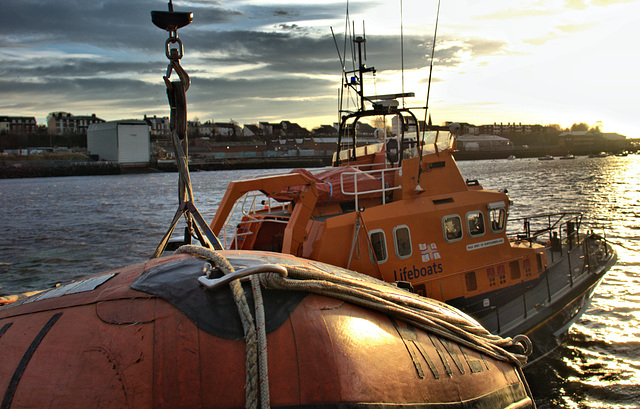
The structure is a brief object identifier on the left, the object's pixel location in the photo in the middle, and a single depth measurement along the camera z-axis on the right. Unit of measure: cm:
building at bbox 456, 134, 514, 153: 16738
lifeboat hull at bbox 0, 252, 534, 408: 262
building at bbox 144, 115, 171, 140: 18162
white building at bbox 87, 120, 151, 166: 10562
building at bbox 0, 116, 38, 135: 14610
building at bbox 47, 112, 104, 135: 17010
